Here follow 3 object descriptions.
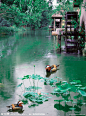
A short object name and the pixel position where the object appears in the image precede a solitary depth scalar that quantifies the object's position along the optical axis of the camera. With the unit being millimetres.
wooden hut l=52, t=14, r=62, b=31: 27938
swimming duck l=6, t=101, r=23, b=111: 4727
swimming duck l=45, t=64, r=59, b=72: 8360
